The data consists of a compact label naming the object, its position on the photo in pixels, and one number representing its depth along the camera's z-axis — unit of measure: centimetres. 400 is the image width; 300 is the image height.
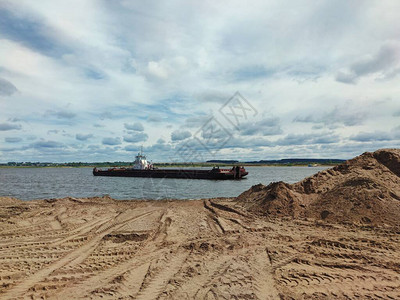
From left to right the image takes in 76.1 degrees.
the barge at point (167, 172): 4979
